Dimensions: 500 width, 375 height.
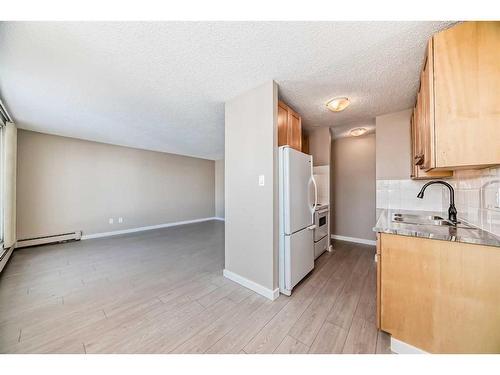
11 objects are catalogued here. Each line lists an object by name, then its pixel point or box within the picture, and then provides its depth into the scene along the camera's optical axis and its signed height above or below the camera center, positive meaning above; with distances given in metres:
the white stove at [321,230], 2.93 -0.69
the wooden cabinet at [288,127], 2.39 +0.88
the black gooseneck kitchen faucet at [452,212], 1.68 -0.21
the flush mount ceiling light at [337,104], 2.33 +1.09
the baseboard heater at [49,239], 3.57 -1.03
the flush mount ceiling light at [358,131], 3.64 +1.17
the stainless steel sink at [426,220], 1.58 -0.32
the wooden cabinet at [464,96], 1.09 +0.58
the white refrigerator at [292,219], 2.05 -0.35
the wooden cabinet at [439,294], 1.03 -0.65
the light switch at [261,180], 2.05 +0.10
